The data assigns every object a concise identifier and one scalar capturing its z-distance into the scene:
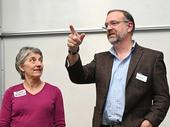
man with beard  2.33
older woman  2.47
